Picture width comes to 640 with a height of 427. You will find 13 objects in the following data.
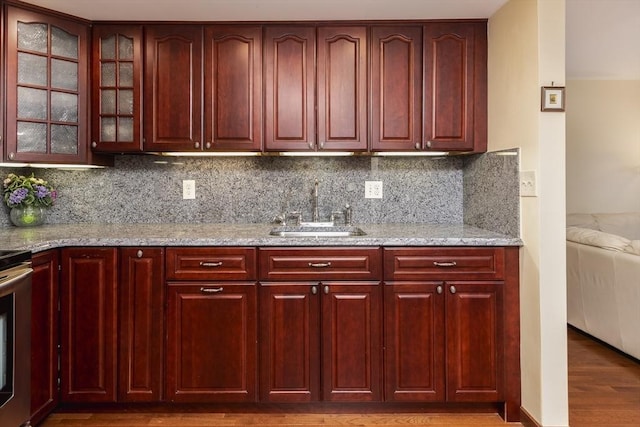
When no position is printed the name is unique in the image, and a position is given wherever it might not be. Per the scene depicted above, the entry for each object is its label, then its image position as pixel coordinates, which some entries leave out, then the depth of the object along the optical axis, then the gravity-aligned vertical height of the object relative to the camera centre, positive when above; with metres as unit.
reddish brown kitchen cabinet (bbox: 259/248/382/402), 2.08 -0.50
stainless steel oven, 1.62 -0.49
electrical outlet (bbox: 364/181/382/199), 2.78 +0.14
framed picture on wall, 1.91 +0.52
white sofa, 2.75 -0.53
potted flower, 2.50 +0.10
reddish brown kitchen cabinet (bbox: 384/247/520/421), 2.08 -0.50
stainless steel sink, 2.54 -0.10
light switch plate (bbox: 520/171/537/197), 1.97 +0.14
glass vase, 2.53 -0.01
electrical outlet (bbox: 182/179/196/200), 2.78 +0.16
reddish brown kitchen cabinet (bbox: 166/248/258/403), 2.08 -0.53
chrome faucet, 2.73 +0.04
